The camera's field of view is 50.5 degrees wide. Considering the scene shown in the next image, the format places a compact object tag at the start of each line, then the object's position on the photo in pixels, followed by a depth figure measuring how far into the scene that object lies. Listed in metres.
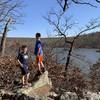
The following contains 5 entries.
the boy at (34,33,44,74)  3.95
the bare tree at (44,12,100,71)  8.93
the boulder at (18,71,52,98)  3.73
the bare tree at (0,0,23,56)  7.21
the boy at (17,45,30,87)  3.94
